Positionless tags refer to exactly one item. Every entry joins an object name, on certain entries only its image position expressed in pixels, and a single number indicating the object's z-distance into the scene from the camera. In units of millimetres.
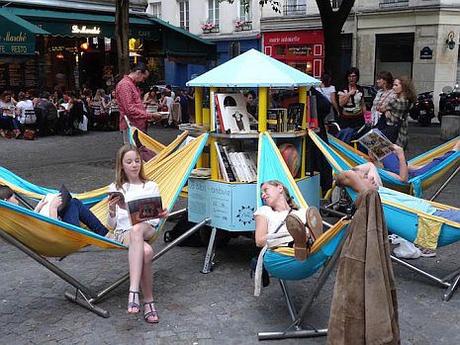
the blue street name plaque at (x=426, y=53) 19939
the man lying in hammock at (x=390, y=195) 4145
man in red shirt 6418
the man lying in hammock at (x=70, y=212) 4047
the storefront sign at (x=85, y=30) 15484
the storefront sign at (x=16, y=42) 13320
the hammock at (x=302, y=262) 3250
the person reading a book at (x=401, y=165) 5395
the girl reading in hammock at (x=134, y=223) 3842
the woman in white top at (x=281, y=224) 3268
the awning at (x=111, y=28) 15117
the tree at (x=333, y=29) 12352
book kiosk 4723
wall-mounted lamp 19619
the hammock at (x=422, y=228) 4047
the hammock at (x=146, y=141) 6066
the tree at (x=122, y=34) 10453
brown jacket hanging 2852
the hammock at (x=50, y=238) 3537
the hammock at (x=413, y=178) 5426
